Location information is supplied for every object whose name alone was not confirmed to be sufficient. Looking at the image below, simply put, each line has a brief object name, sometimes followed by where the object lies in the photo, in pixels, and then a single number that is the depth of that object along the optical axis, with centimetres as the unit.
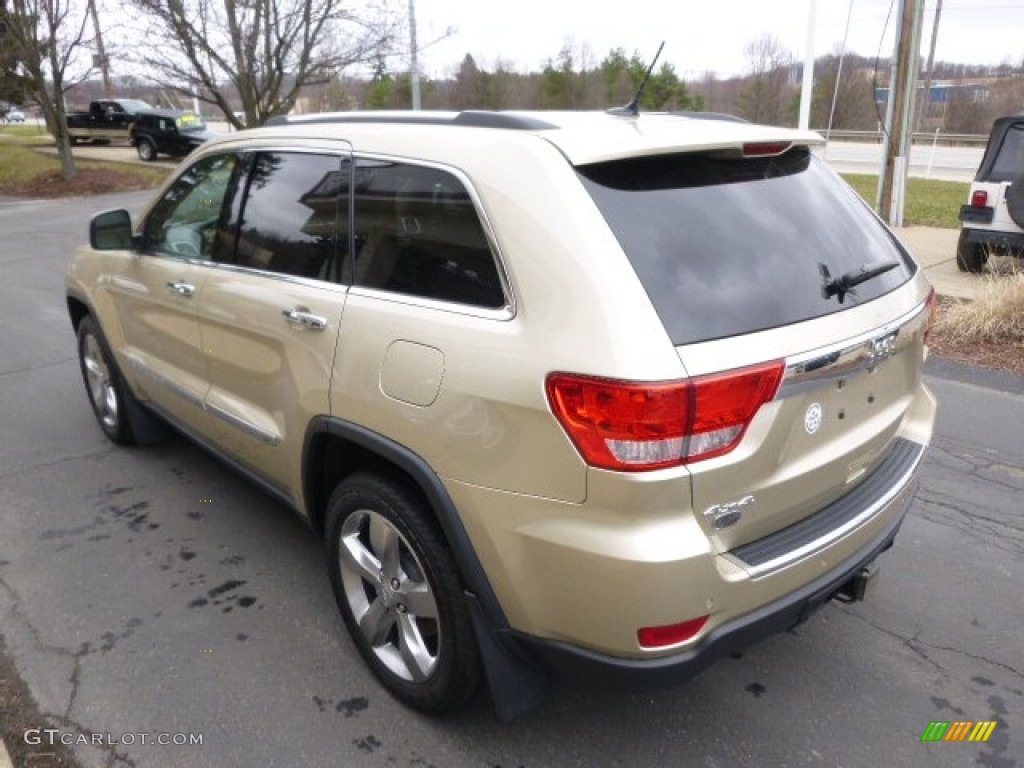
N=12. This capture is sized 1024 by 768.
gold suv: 193
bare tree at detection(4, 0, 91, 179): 1844
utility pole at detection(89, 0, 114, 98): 1802
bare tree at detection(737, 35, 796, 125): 4575
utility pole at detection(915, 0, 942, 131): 3970
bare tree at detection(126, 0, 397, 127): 1519
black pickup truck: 2925
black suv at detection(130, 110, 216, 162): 2527
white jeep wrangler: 866
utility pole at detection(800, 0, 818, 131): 1419
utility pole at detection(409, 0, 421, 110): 1741
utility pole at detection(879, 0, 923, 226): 1032
